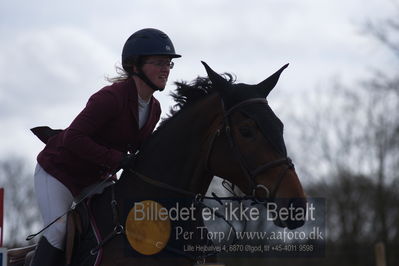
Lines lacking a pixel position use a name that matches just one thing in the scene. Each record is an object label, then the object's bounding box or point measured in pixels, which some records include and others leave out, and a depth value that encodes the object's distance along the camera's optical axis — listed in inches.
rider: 436.8
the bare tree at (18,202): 3727.9
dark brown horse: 399.9
